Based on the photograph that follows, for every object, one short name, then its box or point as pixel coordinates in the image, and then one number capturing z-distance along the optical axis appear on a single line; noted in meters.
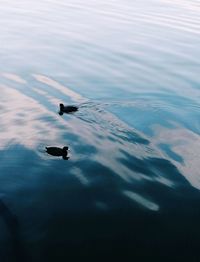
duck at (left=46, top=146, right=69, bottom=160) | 9.70
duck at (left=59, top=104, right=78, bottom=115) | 12.25
